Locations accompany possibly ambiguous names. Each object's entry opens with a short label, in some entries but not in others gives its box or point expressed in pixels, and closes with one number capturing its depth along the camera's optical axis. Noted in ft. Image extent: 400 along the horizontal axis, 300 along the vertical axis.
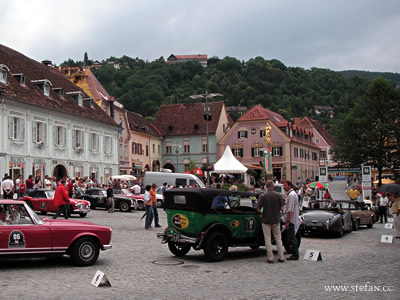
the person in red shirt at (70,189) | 92.06
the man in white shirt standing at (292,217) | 41.93
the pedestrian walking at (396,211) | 54.54
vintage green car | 40.57
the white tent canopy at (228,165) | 139.44
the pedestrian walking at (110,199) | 96.20
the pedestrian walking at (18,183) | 88.07
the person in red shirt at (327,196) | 97.06
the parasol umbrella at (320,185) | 105.03
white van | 127.85
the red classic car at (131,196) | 107.86
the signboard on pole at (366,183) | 107.04
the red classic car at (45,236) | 34.47
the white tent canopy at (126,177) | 140.38
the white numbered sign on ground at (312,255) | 41.65
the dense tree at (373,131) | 188.96
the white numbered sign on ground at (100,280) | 30.19
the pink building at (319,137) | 326.24
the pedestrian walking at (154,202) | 65.75
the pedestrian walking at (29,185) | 90.40
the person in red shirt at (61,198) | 62.03
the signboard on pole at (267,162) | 144.46
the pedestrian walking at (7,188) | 80.28
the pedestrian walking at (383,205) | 91.61
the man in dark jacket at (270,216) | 40.75
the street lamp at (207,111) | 106.78
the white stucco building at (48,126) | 114.93
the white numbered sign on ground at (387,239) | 54.65
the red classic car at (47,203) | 82.23
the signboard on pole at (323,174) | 110.32
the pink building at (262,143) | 236.84
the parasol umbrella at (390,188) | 61.03
